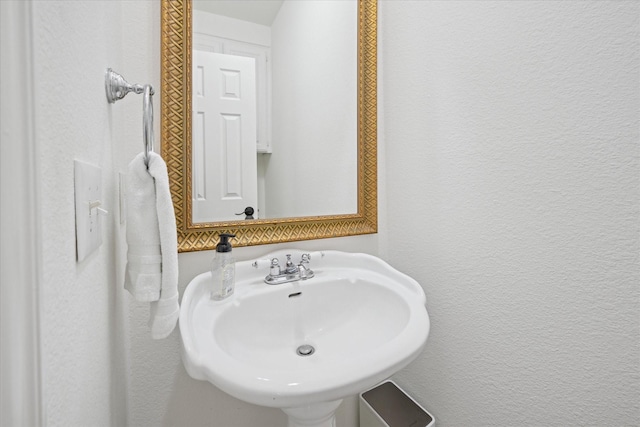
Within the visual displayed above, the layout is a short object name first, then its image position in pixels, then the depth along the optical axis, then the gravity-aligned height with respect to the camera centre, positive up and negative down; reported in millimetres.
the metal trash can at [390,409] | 990 -711
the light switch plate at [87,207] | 360 +6
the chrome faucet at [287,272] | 918 -200
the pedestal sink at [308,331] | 500 -288
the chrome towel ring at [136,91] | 552 +239
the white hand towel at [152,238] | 538 -49
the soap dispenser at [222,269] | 795 -159
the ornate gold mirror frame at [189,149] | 839 +200
